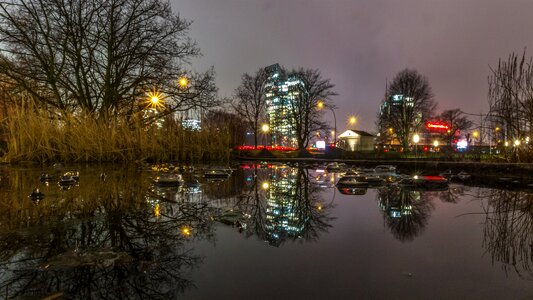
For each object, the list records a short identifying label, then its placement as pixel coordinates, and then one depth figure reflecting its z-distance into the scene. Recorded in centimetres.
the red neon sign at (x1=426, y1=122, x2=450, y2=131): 7100
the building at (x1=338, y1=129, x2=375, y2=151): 5840
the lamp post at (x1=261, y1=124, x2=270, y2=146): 4863
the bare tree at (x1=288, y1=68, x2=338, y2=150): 4541
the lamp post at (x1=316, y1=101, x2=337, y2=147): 4203
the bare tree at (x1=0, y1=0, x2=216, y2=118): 1424
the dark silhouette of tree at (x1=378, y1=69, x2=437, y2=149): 4809
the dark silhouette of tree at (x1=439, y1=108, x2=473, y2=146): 6957
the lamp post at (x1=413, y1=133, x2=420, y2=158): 4781
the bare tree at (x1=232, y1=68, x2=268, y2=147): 4784
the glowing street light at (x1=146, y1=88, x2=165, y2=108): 1645
